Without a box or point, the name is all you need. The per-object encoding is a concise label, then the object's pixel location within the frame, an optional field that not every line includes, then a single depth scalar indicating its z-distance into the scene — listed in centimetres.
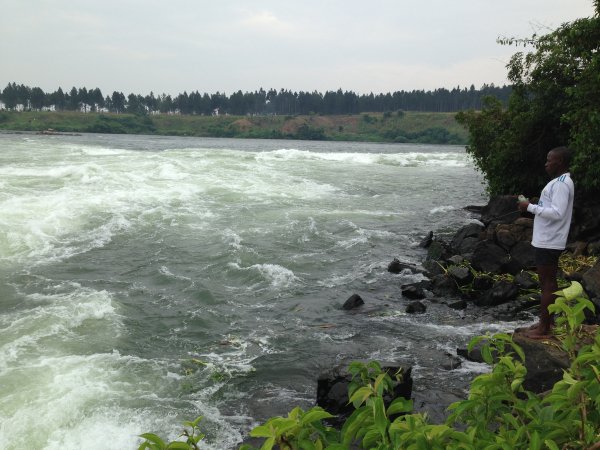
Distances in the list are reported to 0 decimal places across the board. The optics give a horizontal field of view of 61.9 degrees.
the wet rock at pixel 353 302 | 969
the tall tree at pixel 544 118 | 1155
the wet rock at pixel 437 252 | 1252
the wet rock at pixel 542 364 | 549
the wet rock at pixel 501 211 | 1441
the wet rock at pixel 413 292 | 1027
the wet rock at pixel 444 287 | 1047
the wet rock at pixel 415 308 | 941
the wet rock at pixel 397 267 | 1208
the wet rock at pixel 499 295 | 973
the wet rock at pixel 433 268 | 1169
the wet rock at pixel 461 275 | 1061
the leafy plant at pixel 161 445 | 178
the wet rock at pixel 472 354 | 723
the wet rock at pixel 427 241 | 1445
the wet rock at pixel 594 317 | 746
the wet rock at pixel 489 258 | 1106
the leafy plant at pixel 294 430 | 178
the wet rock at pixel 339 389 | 576
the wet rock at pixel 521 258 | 1095
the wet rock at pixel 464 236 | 1337
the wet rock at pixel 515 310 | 904
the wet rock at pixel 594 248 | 1080
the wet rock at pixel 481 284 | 1047
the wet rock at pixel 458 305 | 962
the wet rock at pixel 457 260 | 1177
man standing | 601
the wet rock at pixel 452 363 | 710
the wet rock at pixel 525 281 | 998
